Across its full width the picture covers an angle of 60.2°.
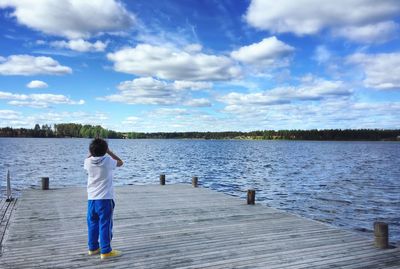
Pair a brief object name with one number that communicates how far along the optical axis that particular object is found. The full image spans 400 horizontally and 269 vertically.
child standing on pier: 6.43
